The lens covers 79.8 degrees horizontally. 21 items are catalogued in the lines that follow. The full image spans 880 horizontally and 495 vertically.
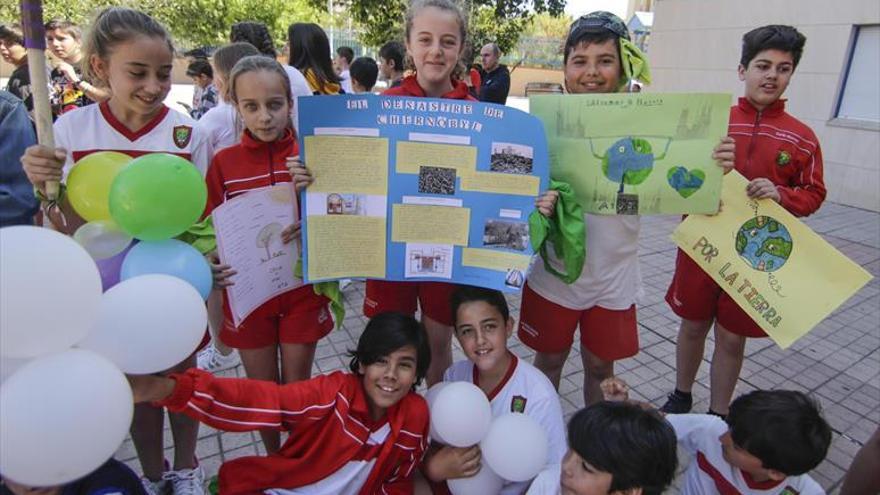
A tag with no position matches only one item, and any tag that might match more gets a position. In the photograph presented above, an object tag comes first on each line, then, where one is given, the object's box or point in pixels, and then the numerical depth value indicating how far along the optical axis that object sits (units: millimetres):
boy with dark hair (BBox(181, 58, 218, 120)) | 5863
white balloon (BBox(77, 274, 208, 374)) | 1259
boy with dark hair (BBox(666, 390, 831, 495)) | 1748
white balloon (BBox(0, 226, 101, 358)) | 1023
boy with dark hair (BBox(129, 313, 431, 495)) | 1817
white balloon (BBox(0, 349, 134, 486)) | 1009
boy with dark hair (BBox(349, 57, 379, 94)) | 5785
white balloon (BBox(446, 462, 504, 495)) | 2002
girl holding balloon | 1730
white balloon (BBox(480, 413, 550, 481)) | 1844
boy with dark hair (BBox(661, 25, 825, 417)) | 2381
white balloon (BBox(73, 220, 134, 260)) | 1557
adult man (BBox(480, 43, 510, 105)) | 7488
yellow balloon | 1599
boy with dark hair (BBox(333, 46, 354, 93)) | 7797
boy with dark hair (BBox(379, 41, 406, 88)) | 6172
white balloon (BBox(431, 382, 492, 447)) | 1863
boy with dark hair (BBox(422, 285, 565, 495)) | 2025
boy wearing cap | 2084
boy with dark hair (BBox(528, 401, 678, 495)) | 1604
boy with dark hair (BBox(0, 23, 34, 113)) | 4293
